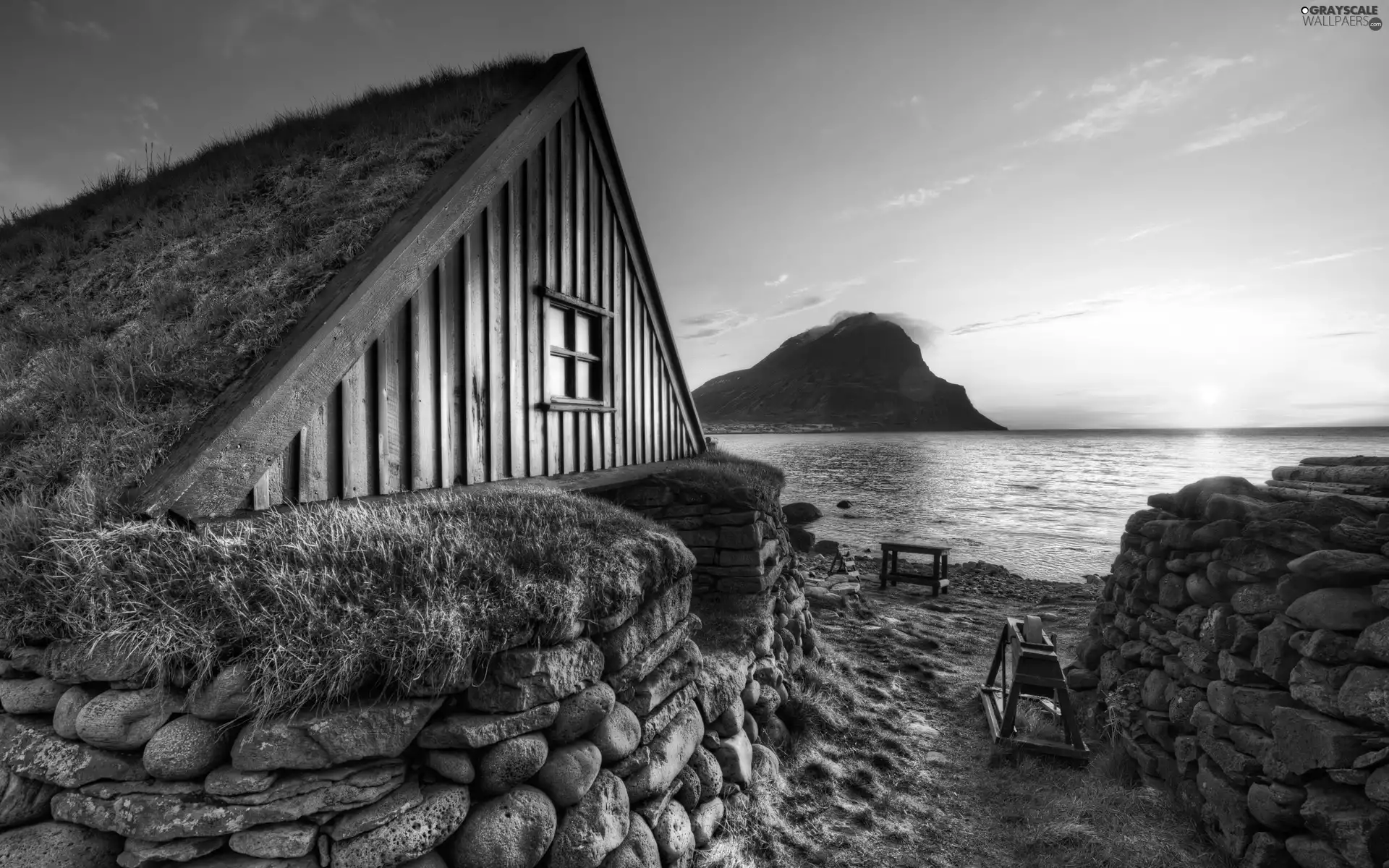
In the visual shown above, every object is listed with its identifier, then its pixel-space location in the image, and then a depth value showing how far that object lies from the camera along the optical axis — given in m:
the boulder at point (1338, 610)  3.75
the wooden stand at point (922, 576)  14.02
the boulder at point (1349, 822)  3.35
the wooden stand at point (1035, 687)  5.73
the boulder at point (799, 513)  27.91
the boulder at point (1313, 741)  3.59
